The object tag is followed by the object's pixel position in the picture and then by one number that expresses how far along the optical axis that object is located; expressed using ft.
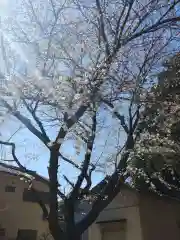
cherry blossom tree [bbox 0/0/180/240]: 16.94
